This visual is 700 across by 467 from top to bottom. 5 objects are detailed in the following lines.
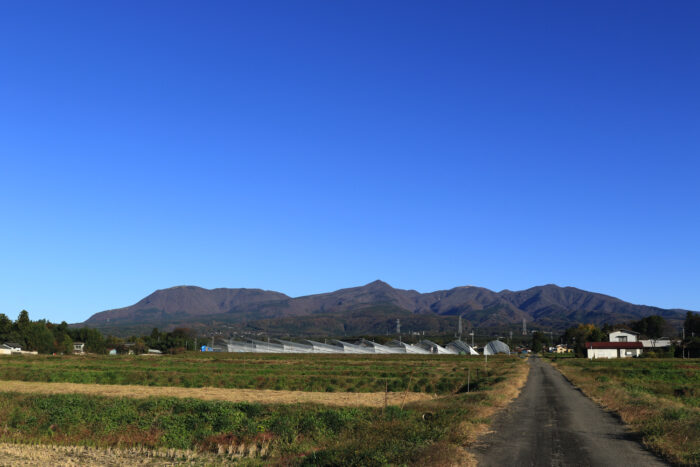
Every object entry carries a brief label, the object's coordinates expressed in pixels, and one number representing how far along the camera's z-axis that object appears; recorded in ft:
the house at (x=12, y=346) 486.59
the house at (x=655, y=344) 633.61
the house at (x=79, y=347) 566.44
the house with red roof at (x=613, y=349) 480.64
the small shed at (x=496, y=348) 622.13
